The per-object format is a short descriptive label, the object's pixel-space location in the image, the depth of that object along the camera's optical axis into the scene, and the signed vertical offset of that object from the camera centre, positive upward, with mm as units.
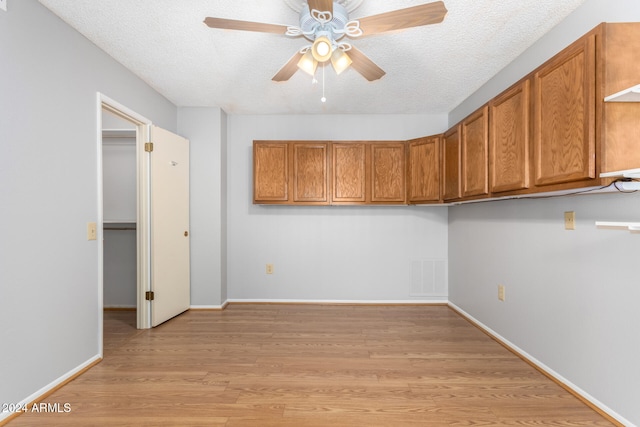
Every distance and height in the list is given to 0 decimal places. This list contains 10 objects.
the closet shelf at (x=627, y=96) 1177 +509
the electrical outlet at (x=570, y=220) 1894 -65
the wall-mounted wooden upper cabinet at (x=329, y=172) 3396 +466
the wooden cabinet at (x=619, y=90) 1333 +549
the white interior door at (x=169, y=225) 2973 -146
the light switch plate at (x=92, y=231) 2164 -145
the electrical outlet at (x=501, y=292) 2622 -754
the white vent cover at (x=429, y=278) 3729 -875
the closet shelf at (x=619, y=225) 1188 -65
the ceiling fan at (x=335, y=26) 1498 +1048
